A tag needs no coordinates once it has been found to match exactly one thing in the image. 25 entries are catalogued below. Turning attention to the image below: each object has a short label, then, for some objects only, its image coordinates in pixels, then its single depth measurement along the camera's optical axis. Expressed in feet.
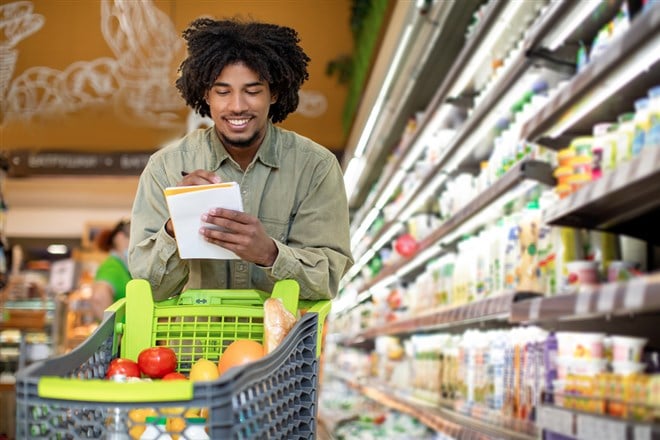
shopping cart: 4.66
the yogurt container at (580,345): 7.13
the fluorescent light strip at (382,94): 15.98
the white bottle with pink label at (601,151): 7.45
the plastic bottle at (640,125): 6.72
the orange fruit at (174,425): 5.20
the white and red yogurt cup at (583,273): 7.87
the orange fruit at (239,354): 5.88
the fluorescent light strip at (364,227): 23.72
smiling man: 6.70
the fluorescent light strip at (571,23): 8.92
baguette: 5.96
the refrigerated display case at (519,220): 6.69
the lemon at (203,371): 5.86
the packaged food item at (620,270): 7.43
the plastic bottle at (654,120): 6.36
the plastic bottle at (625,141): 7.08
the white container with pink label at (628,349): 6.35
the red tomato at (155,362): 6.21
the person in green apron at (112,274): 18.67
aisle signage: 31.76
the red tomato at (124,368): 6.11
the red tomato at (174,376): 6.02
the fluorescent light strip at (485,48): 11.19
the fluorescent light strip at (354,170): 22.74
